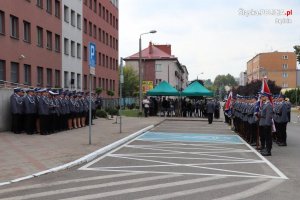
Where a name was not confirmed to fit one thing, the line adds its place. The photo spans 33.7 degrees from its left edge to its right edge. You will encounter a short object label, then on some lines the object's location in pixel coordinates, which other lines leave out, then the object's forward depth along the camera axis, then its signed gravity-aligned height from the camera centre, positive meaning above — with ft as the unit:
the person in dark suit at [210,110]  109.29 -1.00
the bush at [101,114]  111.45 -1.68
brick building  104.42 +17.79
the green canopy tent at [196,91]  140.56 +4.20
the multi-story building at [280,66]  468.34 +36.65
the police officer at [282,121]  59.06 -1.94
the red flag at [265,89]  49.37 +1.65
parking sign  52.13 +5.28
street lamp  132.32 +8.84
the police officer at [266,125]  47.58 -1.96
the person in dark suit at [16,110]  62.49 -0.34
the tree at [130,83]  327.67 +15.44
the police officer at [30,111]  61.98 -0.48
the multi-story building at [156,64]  345.72 +29.57
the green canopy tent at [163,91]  141.28 +4.26
